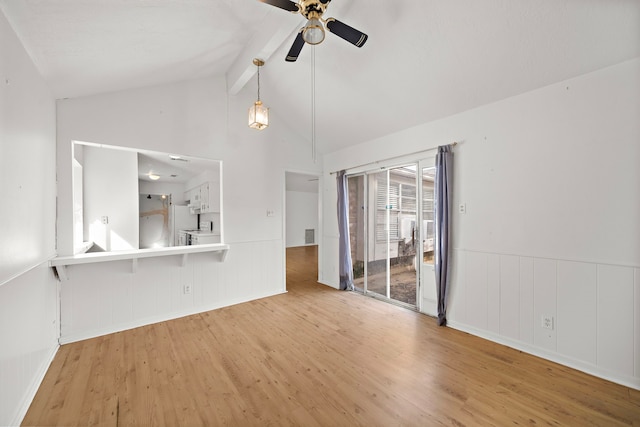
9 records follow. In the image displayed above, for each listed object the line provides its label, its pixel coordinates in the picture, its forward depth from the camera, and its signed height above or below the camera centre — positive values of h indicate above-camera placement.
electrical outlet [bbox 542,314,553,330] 2.36 -1.04
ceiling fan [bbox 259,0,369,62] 1.65 +1.32
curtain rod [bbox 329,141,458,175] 3.01 +0.82
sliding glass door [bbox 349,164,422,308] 3.86 -0.32
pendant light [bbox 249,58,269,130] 2.77 +1.09
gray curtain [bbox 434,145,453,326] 3.02 -0.12
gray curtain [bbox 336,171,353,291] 4.47 -0.42
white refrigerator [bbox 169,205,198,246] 6.12 -0.15
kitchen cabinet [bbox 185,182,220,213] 4.76 +0.33
